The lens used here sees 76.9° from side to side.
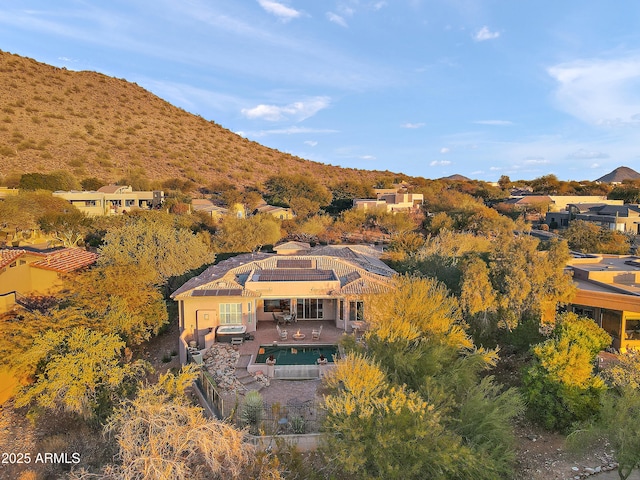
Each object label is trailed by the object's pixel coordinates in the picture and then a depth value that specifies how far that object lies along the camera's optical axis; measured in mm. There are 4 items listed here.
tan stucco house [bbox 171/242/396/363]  20078
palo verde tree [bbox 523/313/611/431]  14492
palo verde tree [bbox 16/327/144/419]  14727
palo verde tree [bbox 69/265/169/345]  19234
